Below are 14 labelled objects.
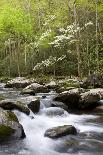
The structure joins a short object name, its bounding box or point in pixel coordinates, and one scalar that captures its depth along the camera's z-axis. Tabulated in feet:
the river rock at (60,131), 19.27
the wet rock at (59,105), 27.55
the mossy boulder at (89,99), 27.63
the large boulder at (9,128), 18.94
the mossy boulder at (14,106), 23.51
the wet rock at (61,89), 34.60
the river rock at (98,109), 26.45
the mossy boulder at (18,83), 44.95
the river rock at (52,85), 40.71
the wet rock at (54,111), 25.46
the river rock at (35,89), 36.03
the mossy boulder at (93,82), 38.96
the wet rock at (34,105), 25.61
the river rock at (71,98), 28.29
